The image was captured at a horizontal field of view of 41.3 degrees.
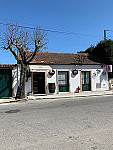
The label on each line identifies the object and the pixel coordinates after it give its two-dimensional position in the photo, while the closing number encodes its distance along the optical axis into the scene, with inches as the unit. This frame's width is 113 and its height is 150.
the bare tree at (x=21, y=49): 504.7
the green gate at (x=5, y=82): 548.1
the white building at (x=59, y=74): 566.9
